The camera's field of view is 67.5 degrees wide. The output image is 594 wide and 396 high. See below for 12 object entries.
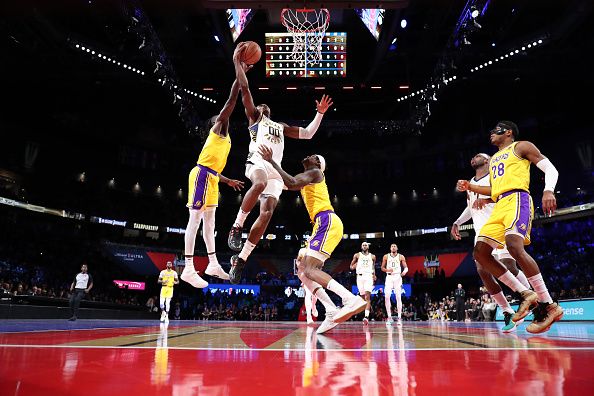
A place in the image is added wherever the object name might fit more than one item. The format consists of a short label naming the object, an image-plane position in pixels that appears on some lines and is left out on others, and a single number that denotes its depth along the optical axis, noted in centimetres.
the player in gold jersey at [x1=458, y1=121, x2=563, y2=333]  447
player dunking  539
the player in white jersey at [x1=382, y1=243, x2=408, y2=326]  1166
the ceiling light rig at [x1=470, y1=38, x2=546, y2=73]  1608
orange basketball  529
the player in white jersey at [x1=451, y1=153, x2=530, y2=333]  556
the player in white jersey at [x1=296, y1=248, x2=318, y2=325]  1212
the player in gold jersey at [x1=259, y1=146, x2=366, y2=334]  471
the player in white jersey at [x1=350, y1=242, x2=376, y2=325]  1173
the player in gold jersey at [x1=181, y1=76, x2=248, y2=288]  591
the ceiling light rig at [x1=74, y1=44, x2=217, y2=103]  1616
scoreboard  1198
